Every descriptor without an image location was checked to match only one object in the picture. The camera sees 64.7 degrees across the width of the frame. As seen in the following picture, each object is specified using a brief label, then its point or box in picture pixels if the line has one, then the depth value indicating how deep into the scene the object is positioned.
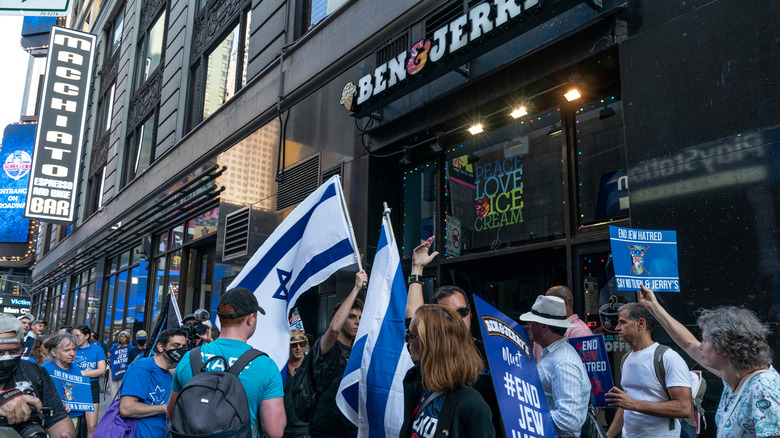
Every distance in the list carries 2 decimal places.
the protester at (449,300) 3.17
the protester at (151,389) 4.65
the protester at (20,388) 3.37
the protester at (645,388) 3.82
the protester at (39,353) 6.26
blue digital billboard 59.78
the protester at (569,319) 4.82
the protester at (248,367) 3.28
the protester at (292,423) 4.19
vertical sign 23.97
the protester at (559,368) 3.43
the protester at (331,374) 4.07
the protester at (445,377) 2.59
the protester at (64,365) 6.11
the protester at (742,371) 2.77
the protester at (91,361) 8.63
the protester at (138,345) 13.66
